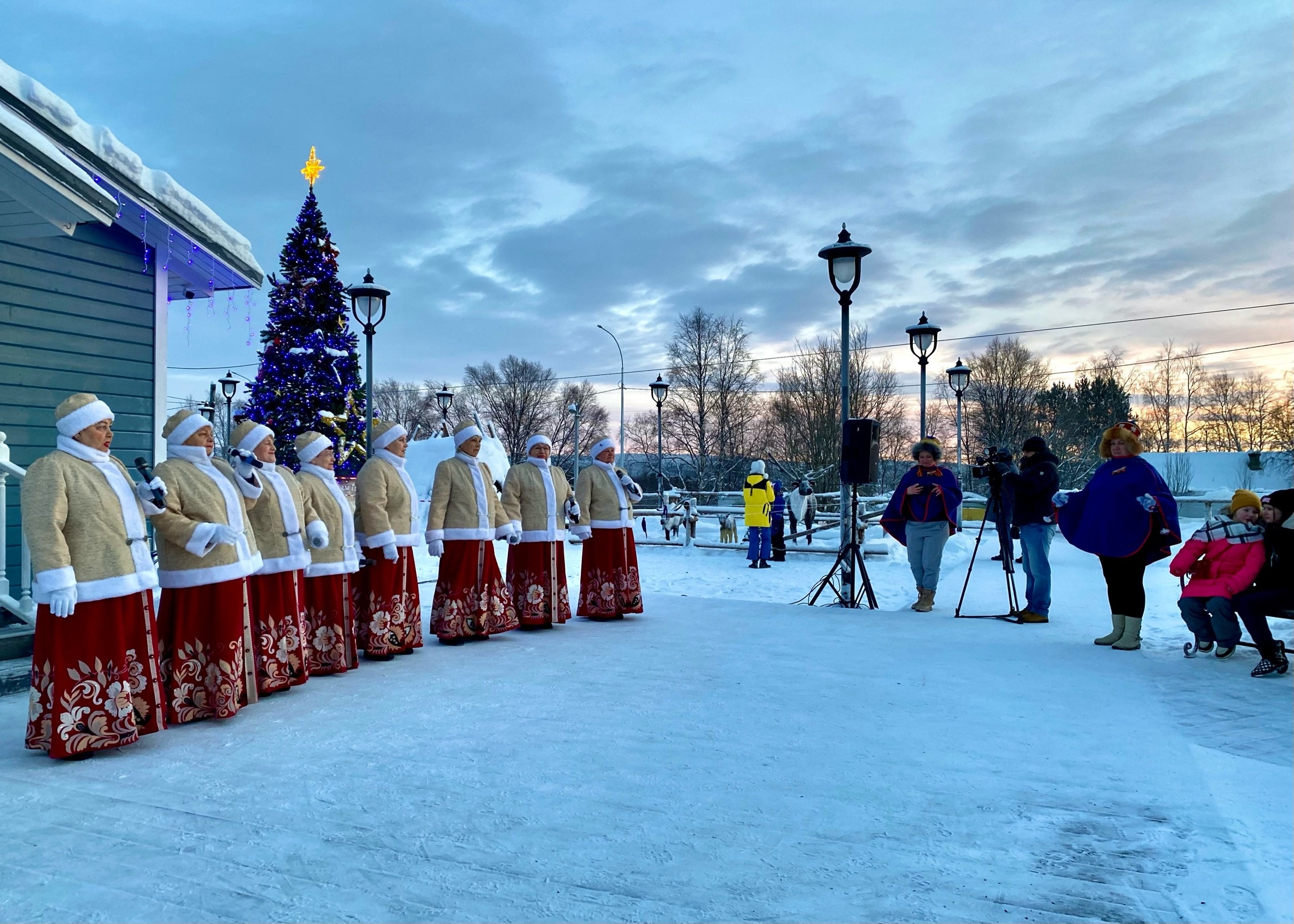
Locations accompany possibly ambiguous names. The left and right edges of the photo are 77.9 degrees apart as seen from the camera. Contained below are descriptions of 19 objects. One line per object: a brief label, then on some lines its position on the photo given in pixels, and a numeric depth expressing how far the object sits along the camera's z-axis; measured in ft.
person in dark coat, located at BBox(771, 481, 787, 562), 45.93
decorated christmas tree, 52.80
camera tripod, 24.07
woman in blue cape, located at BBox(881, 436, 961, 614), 25.46
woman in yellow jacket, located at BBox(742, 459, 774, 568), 43.06
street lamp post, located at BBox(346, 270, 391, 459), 32.86
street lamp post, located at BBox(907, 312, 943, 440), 41.88
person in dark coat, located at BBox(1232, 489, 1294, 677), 16.56
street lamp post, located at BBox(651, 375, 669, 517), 65.46
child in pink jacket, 17.69
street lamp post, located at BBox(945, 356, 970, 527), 55.88
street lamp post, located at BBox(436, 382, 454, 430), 69.26
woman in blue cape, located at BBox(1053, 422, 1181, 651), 19.45
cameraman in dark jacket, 23.57
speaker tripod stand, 26.94
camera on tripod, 25.73
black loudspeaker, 26.25
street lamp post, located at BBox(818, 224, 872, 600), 26.45
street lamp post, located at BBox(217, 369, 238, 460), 68.33
